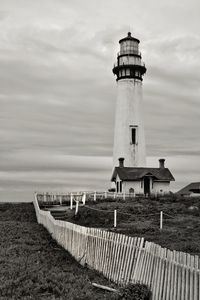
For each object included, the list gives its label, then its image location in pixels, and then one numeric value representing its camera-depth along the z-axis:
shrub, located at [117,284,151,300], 8.24
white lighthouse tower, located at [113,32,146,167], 46.34
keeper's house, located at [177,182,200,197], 51.26
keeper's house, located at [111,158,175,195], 44.49
